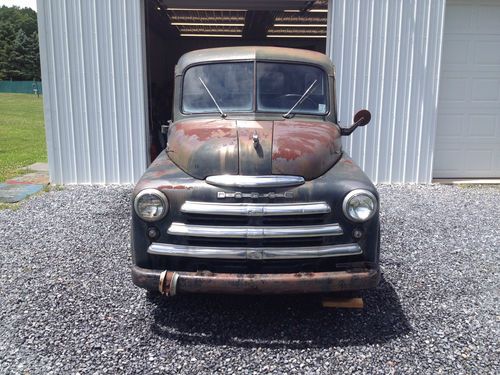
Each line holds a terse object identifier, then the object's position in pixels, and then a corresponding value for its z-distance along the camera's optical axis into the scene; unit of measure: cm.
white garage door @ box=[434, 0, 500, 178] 868
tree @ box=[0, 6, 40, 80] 5894
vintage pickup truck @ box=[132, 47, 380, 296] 329
